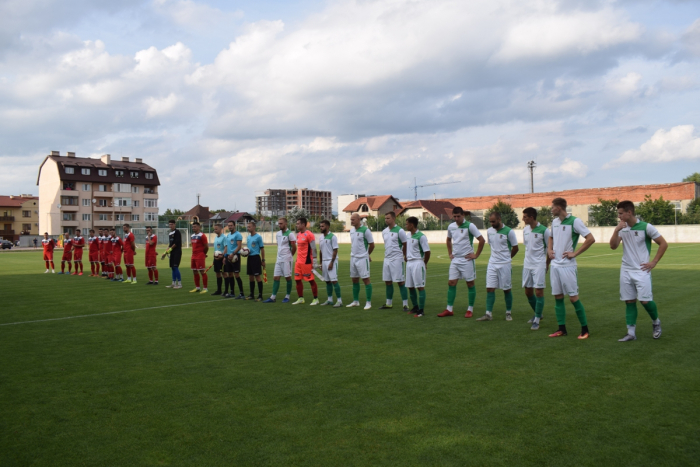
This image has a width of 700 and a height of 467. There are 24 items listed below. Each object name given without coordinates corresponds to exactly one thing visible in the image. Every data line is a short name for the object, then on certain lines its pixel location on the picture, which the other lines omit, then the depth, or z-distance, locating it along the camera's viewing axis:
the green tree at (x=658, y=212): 49.41
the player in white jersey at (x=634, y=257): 7.27
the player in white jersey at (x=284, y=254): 12.52
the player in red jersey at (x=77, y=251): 23.03
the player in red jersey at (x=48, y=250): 25.02
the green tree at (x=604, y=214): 51.69
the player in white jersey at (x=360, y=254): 11.45
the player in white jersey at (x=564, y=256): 7.80
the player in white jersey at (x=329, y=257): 11.81
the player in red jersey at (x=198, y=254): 15.21
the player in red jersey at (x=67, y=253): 23.87
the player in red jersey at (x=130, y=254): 18.03
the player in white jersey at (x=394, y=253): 10.88
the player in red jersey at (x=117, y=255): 19.66
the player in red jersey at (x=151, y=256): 17.59
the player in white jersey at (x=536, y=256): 8.70
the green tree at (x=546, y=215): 55.51
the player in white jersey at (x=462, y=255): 10.02
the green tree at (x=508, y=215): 62.59
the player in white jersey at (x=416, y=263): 10.48
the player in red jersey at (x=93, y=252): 22.08
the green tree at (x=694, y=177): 90.81
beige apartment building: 77.06
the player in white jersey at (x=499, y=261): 9.46
